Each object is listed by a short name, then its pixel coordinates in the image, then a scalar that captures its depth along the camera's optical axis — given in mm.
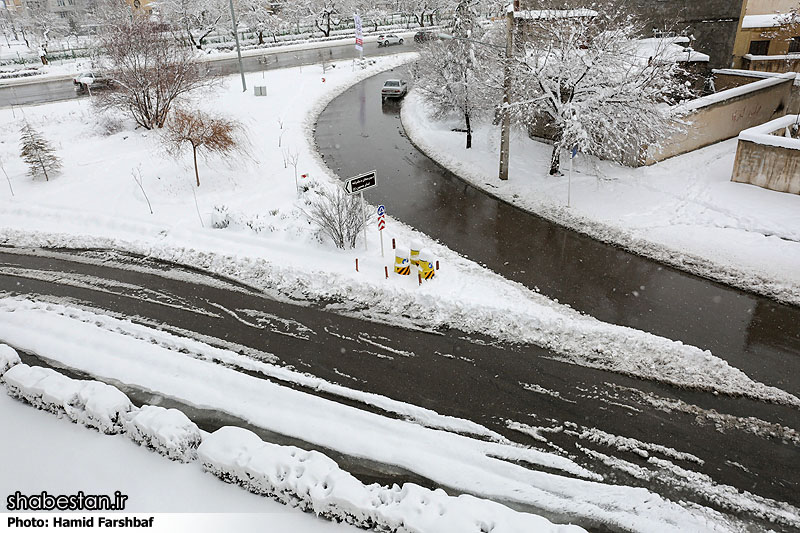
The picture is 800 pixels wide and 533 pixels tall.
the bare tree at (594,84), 16672
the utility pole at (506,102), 16938
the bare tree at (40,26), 61469
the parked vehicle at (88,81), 35156
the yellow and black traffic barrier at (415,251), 13302
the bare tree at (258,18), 56688
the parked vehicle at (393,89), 34094
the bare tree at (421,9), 62541
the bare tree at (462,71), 22734
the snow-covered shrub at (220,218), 16469
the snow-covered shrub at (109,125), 25870
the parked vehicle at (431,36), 25283
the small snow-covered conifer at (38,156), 20250
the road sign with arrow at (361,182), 13234
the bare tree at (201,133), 18641
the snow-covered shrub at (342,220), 14773
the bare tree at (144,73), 24047
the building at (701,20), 26359
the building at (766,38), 24500
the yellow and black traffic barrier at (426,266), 13203
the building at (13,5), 75506
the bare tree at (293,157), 22020
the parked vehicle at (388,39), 53062
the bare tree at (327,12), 61222
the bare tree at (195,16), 52444
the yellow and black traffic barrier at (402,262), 13539
